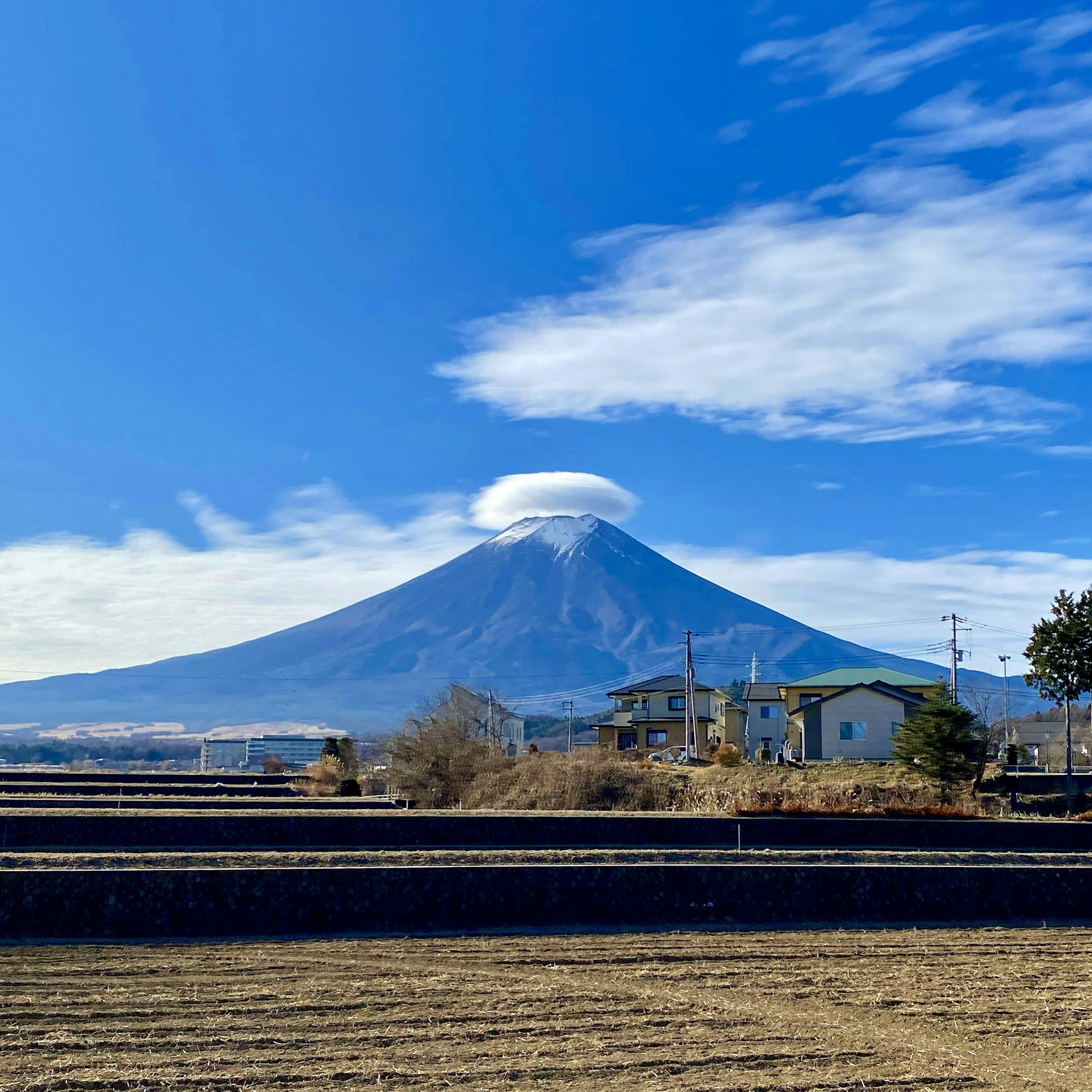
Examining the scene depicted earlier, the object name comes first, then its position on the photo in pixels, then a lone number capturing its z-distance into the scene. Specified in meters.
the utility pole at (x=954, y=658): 55.09
